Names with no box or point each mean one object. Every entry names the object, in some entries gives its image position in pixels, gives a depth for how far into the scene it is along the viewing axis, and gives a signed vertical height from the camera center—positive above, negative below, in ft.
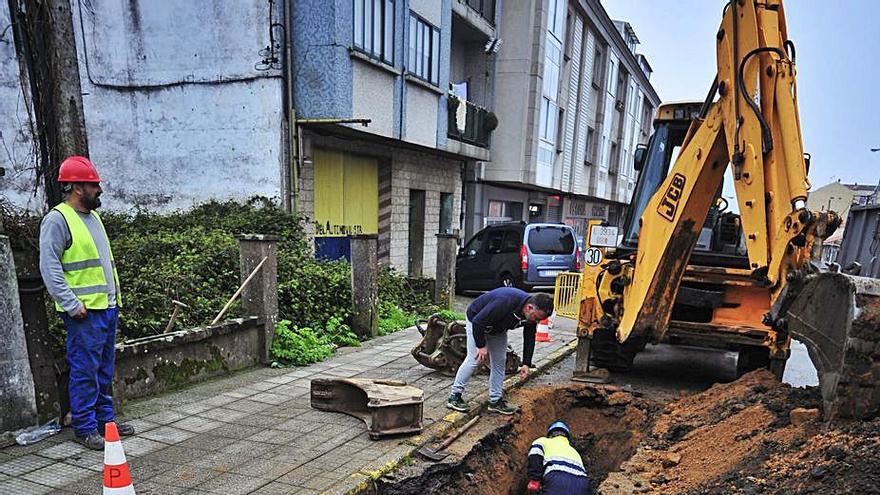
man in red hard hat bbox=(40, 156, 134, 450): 12.21 -2.56
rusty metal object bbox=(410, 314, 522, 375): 20.43 -6.41
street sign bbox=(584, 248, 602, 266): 20.46 -2.54
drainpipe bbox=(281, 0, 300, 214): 30.09 +2.62
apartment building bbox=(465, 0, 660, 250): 56.75 +9.83
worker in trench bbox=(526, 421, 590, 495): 12.31 -6.81
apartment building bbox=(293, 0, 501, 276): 30.48 +4.56
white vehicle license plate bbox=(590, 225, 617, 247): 21.09 -1.81
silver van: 42.57 -5.58
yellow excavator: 11.09 -1.82
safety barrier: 35.42 -7.10
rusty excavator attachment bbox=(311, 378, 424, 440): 14.37 -6.41
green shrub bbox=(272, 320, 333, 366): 21.08 -6.83
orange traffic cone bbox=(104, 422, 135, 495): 9.00 -5.03
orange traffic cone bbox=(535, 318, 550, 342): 29.04 -8.00
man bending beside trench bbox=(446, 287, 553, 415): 15.89 -4.48
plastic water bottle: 12.67 -6.45
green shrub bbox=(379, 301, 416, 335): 28.40 -7.57
